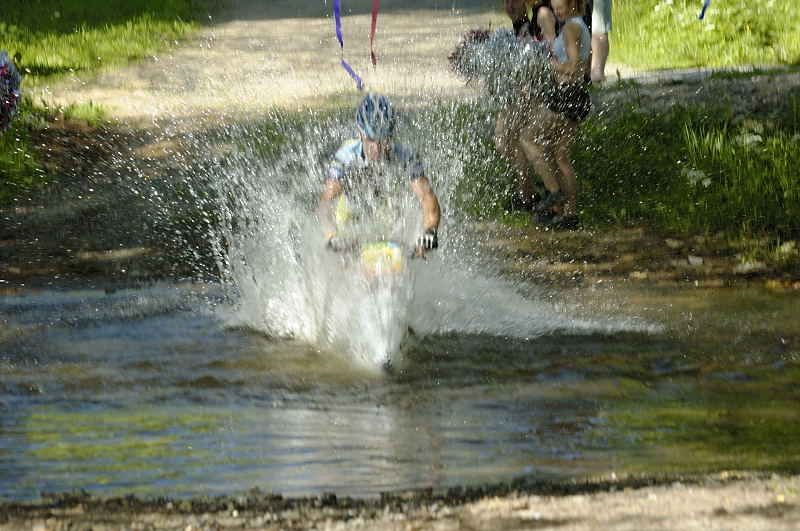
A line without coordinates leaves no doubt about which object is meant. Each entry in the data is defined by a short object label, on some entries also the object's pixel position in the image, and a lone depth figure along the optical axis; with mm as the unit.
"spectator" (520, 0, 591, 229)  18234
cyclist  14195
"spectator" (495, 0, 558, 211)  19062
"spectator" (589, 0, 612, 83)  24281
